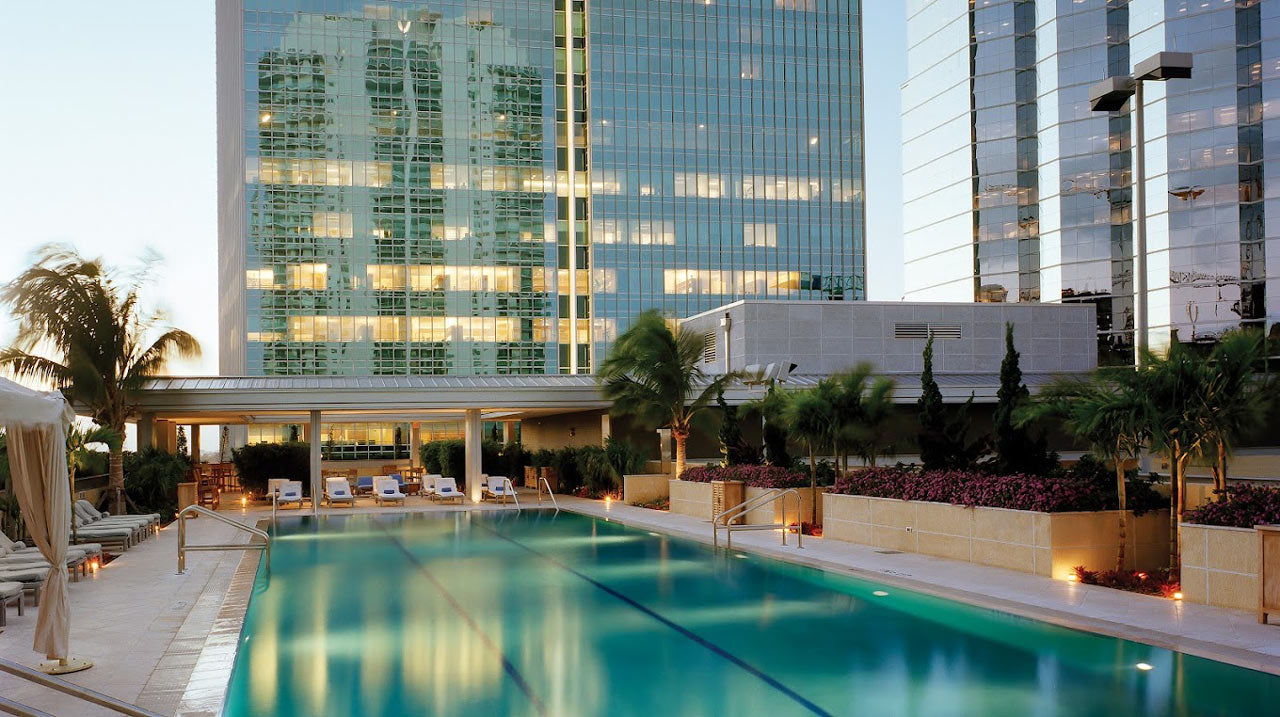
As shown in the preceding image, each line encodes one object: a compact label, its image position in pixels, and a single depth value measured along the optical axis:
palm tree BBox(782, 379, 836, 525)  18.23
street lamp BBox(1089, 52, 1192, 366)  14.21
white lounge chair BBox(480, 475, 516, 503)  27.94
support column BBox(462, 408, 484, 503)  29.39
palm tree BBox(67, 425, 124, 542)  17.81
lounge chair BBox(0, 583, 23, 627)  10.12
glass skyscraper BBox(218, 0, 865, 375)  67.69
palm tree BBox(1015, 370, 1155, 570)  11.41
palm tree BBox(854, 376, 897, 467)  18.16
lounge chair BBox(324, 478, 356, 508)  27.69
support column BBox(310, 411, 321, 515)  26.78
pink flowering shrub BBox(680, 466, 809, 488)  19.73
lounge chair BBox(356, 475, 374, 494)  32.59
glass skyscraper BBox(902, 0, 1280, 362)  50.69
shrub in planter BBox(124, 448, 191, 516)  23.73
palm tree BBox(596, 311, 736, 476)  25.11
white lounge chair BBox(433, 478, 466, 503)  28.83
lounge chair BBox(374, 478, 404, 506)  28.19
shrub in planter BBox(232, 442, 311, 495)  32.75
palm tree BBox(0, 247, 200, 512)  22.09
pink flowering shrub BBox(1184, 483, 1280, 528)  10.17
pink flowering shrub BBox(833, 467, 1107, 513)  12.73
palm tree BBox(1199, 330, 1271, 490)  10.98
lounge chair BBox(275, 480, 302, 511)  27.09
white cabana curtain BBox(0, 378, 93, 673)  7.79
